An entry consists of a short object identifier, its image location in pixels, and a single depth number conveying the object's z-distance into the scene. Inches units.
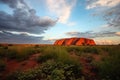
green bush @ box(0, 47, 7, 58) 141.7
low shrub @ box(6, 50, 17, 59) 134.7
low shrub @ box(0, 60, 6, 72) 103.8
